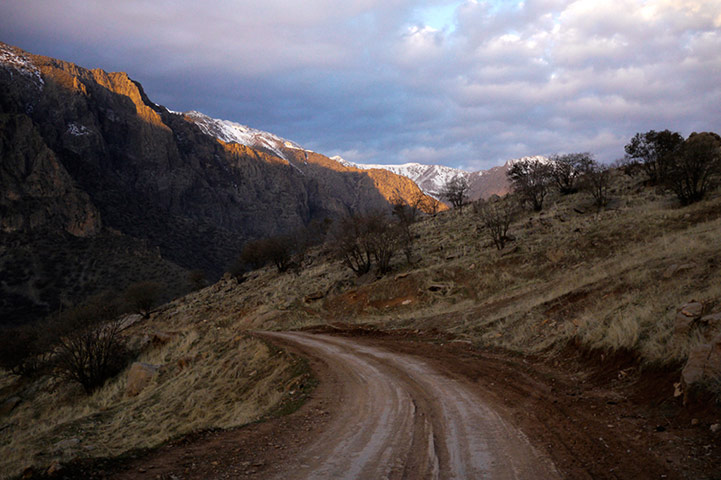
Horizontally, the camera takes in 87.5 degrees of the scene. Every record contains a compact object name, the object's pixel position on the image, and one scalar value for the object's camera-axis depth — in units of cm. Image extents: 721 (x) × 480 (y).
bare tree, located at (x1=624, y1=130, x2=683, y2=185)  3781
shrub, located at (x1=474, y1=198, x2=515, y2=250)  2979
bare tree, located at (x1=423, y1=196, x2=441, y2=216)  8394
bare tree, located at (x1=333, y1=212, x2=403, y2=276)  3170
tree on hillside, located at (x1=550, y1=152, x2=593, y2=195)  4569
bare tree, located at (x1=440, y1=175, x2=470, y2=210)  6372
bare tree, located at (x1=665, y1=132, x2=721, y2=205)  2628
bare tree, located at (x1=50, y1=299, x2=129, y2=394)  1862
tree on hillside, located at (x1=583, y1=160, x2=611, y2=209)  3569
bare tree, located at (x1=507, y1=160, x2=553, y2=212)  4300
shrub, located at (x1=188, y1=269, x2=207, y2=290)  7281
